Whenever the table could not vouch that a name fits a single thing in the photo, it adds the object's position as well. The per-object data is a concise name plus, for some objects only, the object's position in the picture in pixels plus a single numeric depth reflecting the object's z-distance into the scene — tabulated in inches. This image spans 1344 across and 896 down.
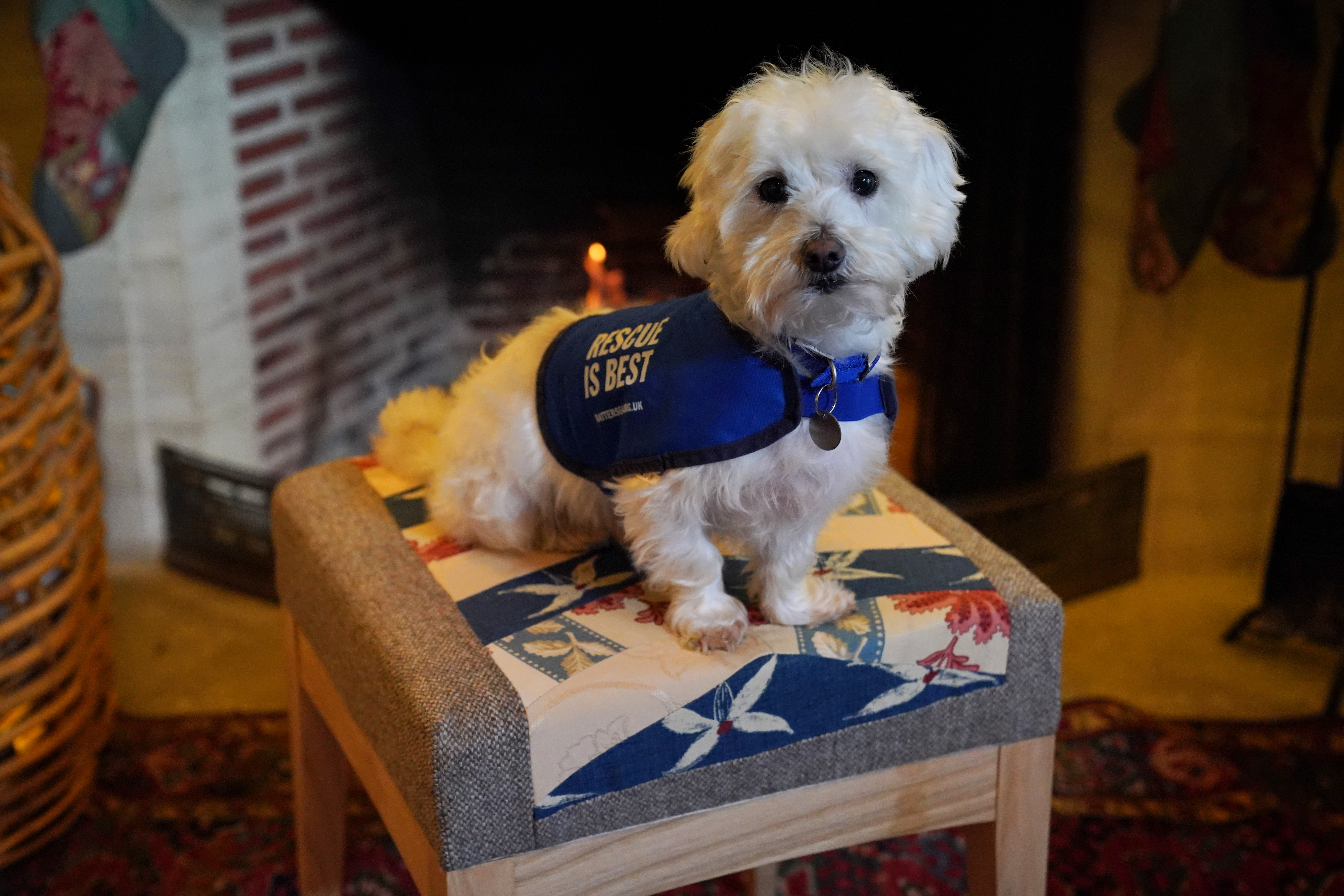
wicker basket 50.0
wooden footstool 33.2
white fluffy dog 33.3
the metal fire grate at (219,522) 77.4
